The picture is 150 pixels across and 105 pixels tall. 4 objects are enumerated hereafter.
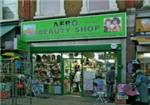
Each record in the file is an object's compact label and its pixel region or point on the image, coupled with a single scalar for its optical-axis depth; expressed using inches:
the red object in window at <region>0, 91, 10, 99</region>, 266.3
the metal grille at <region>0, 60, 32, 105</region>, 260.4
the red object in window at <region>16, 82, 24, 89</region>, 261.6
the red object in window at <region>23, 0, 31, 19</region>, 421.9
